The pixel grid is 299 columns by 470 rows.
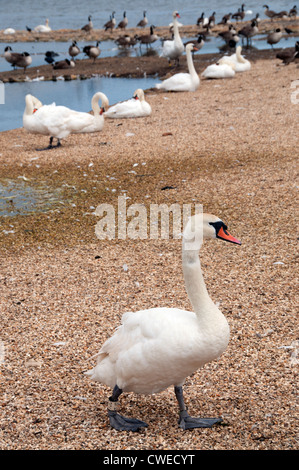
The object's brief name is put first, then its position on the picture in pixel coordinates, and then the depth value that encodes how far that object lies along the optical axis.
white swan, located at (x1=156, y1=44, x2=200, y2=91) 17.34
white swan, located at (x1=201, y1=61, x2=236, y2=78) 18.96
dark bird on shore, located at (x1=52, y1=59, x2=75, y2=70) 24.20
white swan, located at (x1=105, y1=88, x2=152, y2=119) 14.38
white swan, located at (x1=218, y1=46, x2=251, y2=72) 20.11
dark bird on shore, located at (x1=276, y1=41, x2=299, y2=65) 19.59
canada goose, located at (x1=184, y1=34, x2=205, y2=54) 24.51
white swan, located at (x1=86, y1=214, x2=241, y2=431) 3.54
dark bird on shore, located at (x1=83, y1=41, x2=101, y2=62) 25.10
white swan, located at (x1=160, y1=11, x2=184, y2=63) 21.11
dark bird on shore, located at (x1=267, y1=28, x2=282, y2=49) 24.80
